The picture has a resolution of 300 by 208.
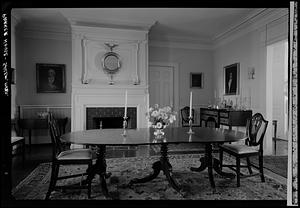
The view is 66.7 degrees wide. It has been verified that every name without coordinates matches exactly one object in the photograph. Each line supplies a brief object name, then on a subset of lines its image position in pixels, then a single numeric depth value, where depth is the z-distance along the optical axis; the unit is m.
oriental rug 2.43
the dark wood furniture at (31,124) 4.75
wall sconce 4.71
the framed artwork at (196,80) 6.42
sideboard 4.53
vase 2.57
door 6.24
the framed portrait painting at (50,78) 5.28
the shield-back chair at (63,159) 2.38
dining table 2.31
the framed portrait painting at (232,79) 5.22
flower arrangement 2.63
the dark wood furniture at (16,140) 3.39
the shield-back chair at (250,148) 2.71
